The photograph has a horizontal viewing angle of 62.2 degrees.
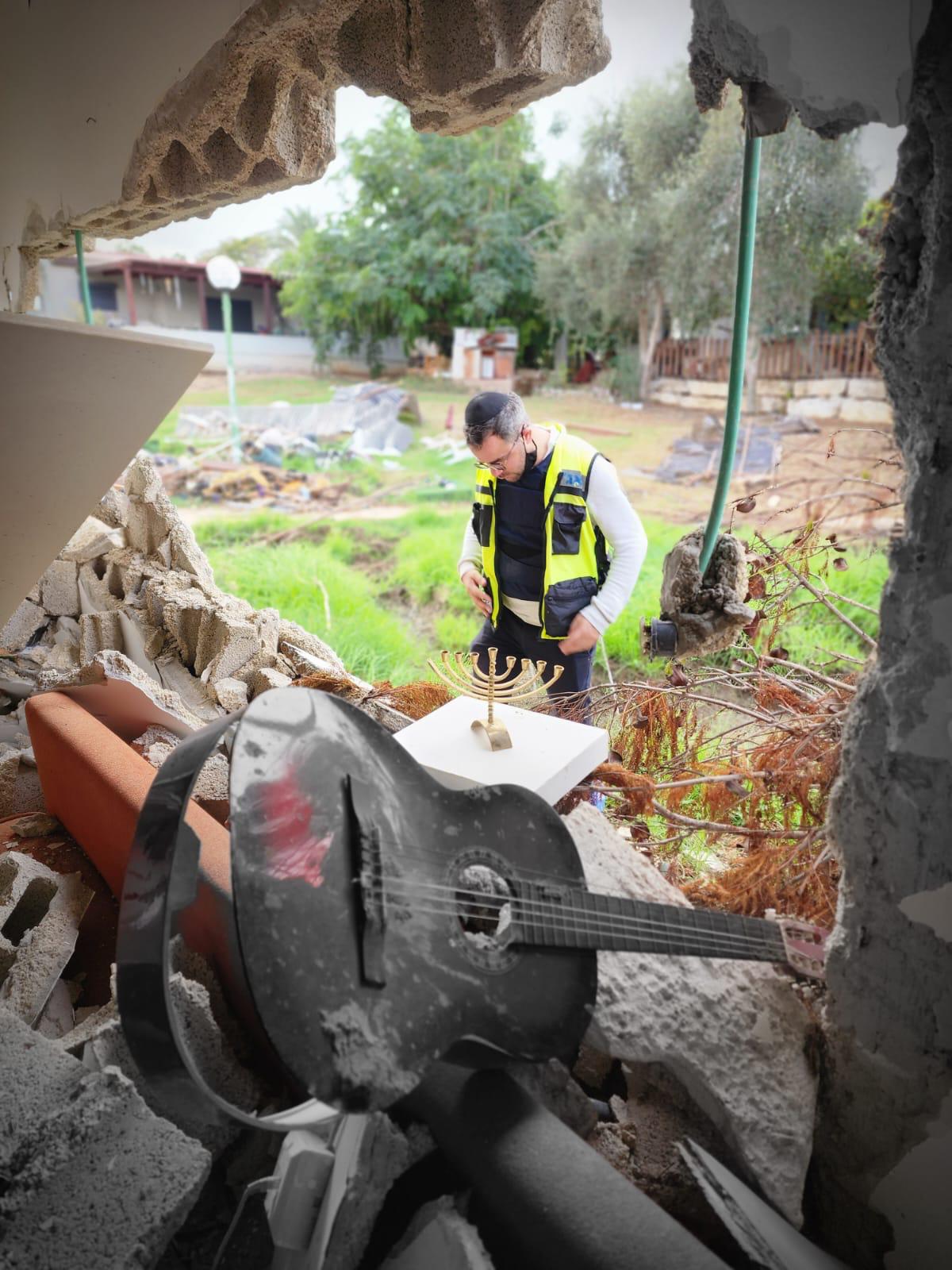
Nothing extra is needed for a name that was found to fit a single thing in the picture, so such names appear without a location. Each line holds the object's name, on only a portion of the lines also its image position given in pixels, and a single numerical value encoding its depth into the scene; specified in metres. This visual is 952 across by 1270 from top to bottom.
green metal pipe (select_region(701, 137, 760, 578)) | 1.63
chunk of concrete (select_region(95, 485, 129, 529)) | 4.72
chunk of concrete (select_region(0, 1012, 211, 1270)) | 1.29
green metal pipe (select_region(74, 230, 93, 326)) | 3.87
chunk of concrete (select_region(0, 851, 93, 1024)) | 1.98
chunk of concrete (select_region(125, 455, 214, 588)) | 4.42
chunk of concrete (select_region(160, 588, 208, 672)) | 3.76
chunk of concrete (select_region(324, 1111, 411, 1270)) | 1.32
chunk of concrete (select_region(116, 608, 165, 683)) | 3.84
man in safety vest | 3.18
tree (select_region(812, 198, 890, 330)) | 11.52
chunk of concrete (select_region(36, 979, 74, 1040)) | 1.96
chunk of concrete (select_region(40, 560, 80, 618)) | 4.38
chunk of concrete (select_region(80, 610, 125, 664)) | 3.97
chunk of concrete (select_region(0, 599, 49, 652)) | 4.19
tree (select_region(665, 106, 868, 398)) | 10.88
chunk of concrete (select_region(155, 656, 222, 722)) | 3.39
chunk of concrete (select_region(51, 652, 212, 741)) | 2.87
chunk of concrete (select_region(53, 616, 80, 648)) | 4.24
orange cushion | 1.81
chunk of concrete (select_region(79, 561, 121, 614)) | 4.33
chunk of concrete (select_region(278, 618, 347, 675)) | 3.73
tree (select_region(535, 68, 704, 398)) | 13.07
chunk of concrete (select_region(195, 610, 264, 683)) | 3.51
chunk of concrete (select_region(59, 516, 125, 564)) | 4.44
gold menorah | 2.19
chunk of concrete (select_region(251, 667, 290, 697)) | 3.40
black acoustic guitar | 1.17
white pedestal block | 2.04
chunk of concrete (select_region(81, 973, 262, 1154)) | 1.60
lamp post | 9.76
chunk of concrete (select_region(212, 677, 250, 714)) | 3.35
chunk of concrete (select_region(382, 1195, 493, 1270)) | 1.23
